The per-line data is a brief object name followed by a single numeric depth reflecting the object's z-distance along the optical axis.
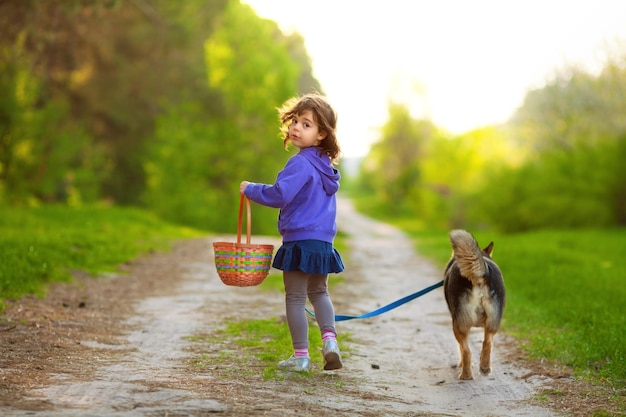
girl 5.70
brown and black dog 6.01
